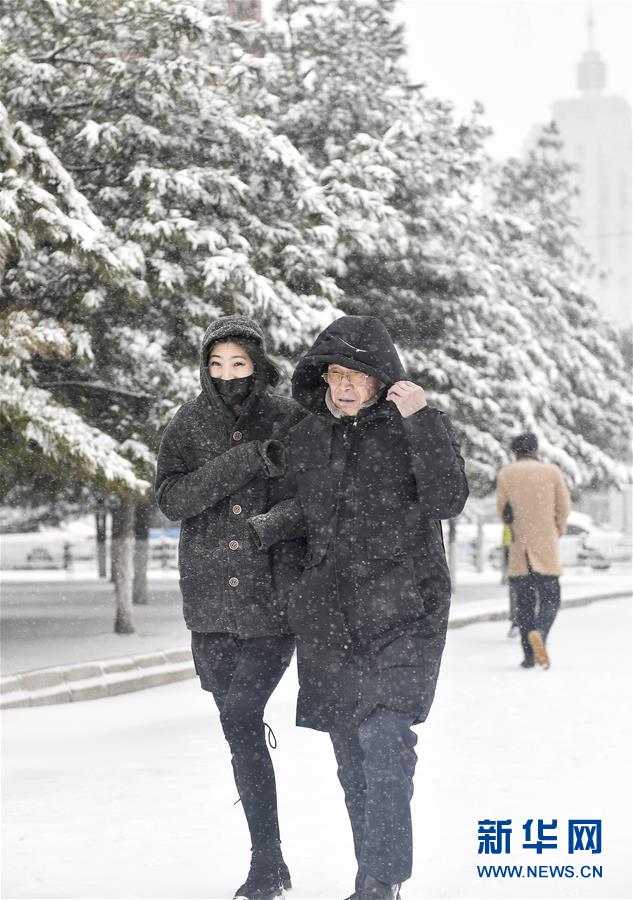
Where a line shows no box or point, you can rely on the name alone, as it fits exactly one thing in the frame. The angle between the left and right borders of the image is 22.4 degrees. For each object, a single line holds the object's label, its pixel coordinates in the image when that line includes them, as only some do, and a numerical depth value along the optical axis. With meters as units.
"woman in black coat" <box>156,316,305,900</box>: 5.17
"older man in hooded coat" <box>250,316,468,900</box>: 4.77
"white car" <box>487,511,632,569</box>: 47.66
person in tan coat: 13.24
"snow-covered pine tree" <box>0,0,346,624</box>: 14.11
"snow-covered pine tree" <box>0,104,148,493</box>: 11.80
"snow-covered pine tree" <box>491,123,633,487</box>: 24.98
